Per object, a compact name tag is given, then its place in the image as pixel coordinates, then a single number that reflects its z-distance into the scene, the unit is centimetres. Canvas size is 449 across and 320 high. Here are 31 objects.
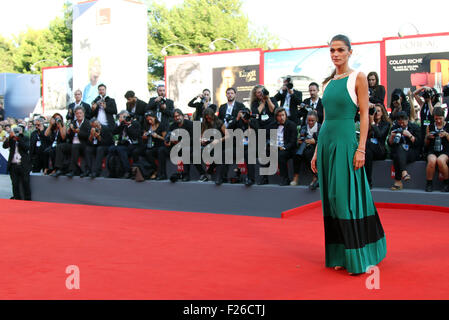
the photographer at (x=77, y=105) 1202
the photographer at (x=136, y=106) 1121
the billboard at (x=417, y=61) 1983
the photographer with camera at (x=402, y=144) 834
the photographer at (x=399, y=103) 916
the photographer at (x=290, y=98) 994
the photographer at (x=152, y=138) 1053
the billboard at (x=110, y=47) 1984
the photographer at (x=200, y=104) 1068
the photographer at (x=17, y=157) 1191
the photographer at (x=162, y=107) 1080
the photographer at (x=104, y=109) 1163
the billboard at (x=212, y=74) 2527
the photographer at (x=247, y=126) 941
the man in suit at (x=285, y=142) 919
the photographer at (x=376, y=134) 862
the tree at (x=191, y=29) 4841
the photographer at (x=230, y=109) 997
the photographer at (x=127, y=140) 1084
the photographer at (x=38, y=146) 1299
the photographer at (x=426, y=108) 864
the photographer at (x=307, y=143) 894
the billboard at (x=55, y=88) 3353
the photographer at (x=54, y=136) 1212
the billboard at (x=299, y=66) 2353
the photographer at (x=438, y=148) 800
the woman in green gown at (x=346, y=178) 433
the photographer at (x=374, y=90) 903
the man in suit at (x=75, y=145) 1164
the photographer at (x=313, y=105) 959
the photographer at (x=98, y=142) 1136
